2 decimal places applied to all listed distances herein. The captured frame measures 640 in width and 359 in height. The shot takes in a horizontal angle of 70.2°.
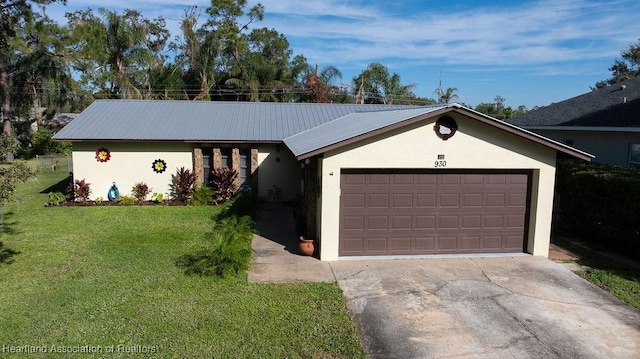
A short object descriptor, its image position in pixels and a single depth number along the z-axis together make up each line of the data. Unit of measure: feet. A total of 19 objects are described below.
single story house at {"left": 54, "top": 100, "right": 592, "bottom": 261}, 33.99
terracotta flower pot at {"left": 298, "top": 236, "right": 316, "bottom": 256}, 35.24
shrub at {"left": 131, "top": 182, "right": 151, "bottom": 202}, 57.52
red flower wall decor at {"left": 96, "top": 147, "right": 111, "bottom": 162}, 57.16
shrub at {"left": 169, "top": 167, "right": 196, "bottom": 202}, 57.00
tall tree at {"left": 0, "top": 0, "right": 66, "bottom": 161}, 98.58
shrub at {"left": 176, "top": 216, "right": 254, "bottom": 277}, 30.50
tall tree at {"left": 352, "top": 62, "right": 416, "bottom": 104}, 167.32
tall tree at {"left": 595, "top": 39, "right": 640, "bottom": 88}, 153.59
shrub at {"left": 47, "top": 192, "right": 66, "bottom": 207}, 55.36
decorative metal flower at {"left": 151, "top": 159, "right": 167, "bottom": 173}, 58.08
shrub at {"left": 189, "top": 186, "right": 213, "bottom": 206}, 56.44
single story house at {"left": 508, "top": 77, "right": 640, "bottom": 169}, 52.87
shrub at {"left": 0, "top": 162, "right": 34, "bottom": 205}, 27.66
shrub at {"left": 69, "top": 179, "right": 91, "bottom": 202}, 56.29
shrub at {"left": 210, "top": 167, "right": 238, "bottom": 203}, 57.11
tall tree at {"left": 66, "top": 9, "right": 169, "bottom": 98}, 112.27
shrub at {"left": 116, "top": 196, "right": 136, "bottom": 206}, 56.24
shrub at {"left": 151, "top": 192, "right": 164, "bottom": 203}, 57.36
